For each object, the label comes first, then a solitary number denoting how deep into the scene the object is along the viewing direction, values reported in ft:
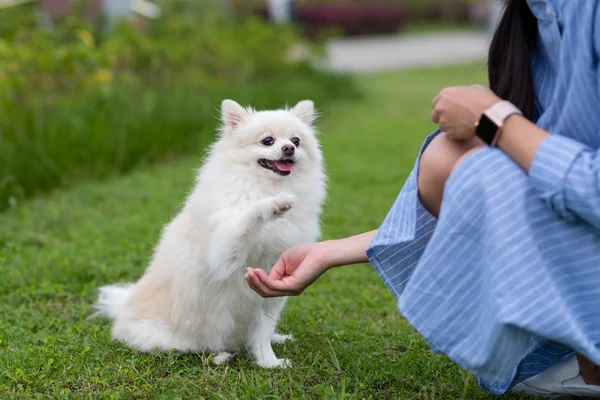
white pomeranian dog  7.62
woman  6.28
